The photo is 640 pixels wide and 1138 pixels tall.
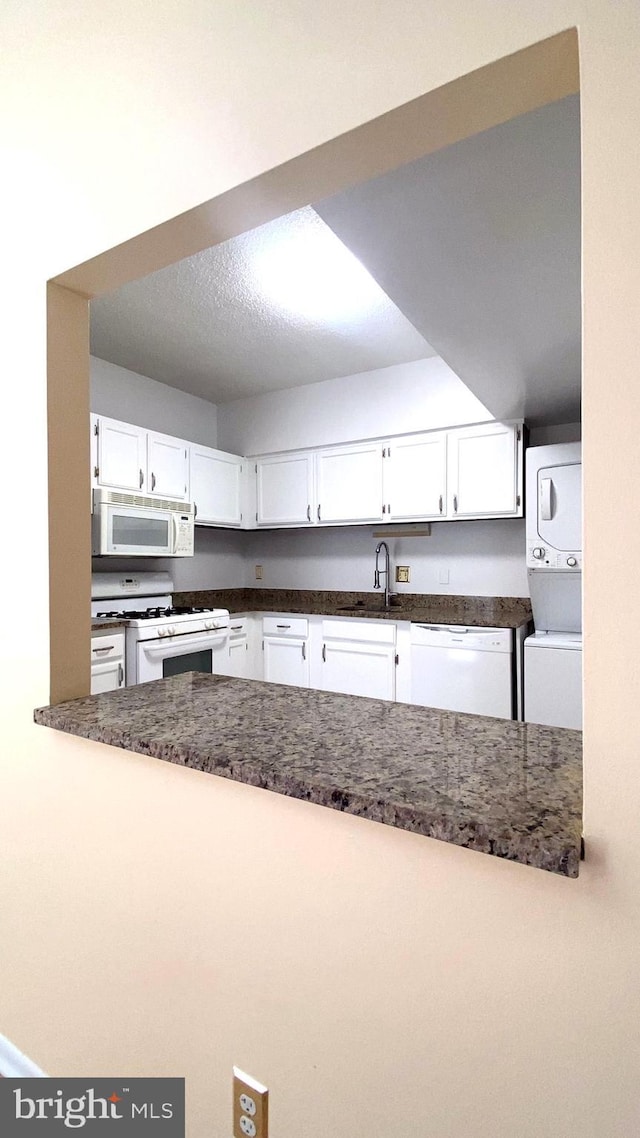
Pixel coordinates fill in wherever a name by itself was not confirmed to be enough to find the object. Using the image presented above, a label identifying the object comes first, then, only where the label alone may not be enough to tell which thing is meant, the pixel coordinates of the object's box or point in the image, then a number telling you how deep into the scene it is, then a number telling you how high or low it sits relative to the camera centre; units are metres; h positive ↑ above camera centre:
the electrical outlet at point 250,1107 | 0.93 -0.90
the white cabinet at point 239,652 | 4.03 -0.63
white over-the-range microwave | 3.30 +0.26
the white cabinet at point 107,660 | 3.05 -0.51
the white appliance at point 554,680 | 3.03 -0.63
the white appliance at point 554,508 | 3.16 +0.32
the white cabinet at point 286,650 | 4.21 -0.63
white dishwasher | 3.32 -0.63
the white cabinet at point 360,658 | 3.80 -0.64
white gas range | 3.26 -0.36
